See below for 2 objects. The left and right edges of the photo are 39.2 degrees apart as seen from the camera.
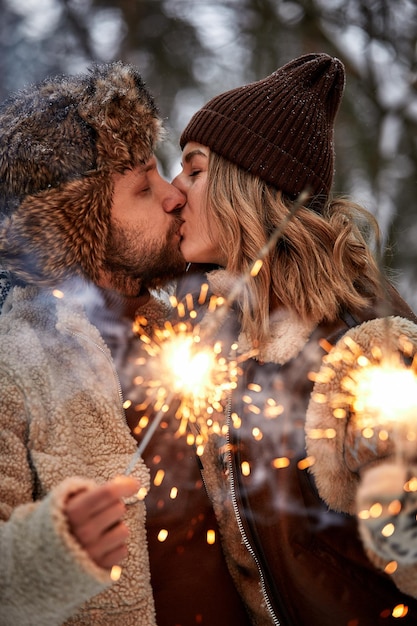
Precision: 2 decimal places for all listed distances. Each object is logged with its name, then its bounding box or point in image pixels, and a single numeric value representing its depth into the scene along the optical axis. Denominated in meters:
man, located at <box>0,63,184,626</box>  1.46
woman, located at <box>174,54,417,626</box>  1.54
